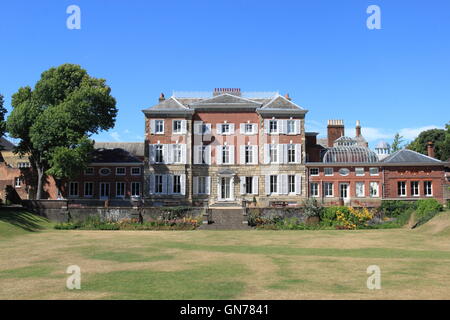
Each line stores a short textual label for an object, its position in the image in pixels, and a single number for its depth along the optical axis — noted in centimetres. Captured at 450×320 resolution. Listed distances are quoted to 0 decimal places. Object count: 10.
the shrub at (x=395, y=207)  3266
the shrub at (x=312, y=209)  3156
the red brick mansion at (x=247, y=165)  4181
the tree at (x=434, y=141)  6481
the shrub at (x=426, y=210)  2832
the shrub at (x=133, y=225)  3027
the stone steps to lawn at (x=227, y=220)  3030
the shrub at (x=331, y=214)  3100
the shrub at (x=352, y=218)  3044
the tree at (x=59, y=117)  3725
